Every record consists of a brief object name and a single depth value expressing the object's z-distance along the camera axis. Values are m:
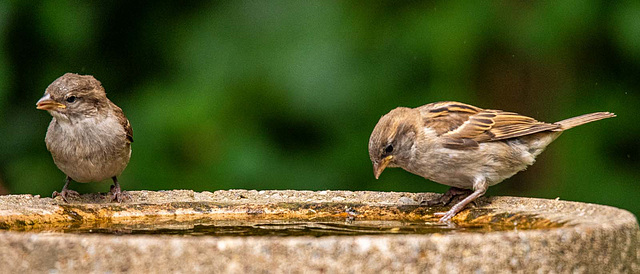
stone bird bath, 3.92
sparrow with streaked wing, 7.37
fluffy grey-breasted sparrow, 7.70
